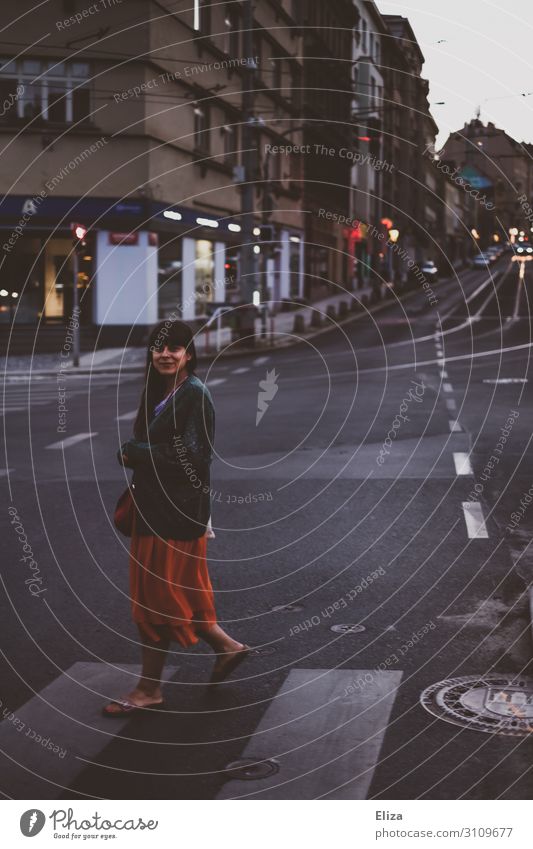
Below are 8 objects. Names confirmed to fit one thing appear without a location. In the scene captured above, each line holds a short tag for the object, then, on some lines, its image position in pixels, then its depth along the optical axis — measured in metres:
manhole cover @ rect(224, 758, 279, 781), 5.09
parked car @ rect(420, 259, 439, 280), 73.91
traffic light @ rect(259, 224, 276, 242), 34.56
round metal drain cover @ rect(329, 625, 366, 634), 7.40
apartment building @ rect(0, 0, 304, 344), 34.47
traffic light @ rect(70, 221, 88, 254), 28.77
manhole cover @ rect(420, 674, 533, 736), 5.71
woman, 5.93
